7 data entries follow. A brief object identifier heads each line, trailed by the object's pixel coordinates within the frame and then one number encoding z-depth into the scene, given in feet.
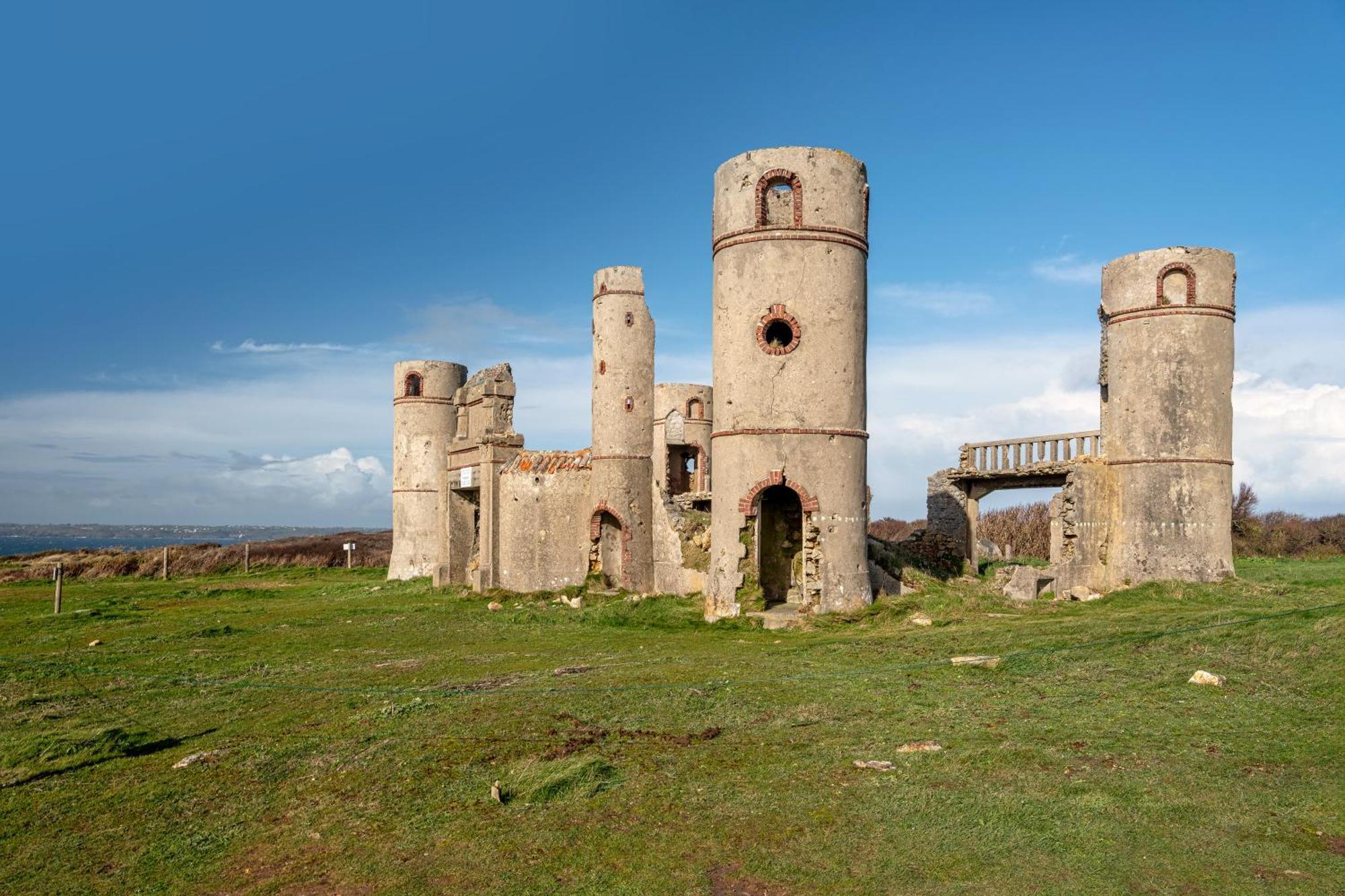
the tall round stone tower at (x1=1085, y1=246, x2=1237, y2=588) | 64.59
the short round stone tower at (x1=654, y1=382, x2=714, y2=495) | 106.93
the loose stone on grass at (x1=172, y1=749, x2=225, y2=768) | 28.84
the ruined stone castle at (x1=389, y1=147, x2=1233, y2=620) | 58.23
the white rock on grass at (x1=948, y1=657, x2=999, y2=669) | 37.35
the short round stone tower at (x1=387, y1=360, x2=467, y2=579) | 107.96
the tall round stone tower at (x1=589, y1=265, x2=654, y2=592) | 73.72
